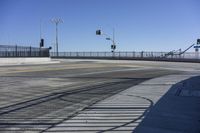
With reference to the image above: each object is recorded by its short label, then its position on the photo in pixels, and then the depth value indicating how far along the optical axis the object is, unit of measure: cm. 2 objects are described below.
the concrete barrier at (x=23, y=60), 2443
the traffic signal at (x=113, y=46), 4745
